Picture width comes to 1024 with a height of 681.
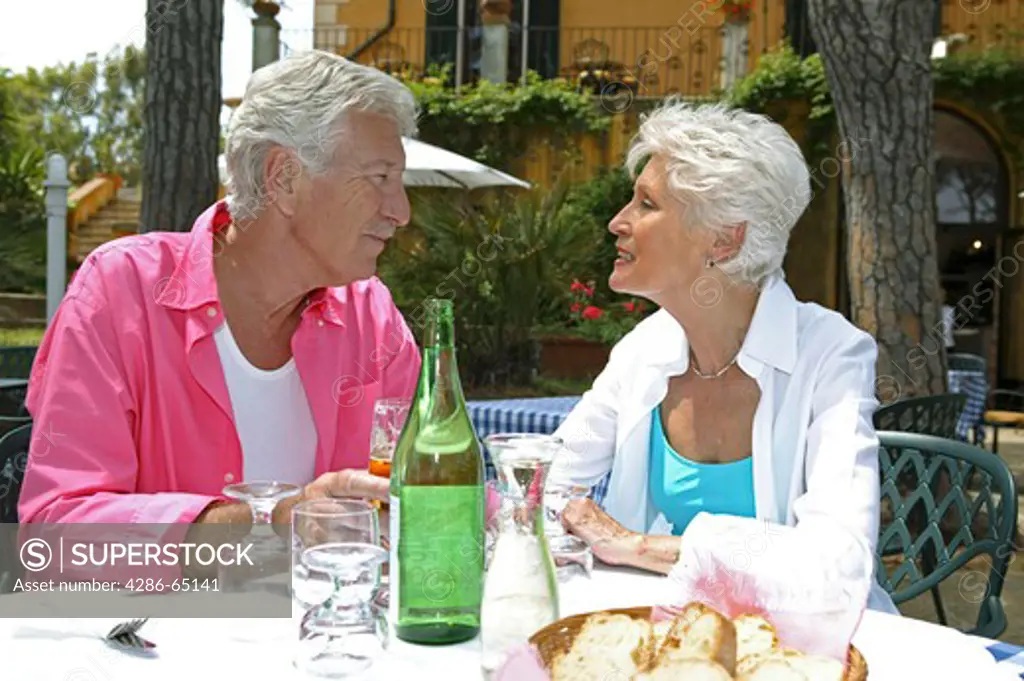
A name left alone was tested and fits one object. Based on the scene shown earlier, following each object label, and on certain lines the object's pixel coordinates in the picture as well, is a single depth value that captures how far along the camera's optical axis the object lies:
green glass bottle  1.11
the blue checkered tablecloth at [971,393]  6.32
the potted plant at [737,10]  11.47
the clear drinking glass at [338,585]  0.99
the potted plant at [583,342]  9.47
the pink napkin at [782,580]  1.00
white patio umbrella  8.12
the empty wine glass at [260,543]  1.23
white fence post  6.75
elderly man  1.61
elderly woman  1.81
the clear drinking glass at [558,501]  1.48
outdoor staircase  14.46
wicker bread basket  0.93
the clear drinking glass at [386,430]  1.29
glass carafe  1.00
